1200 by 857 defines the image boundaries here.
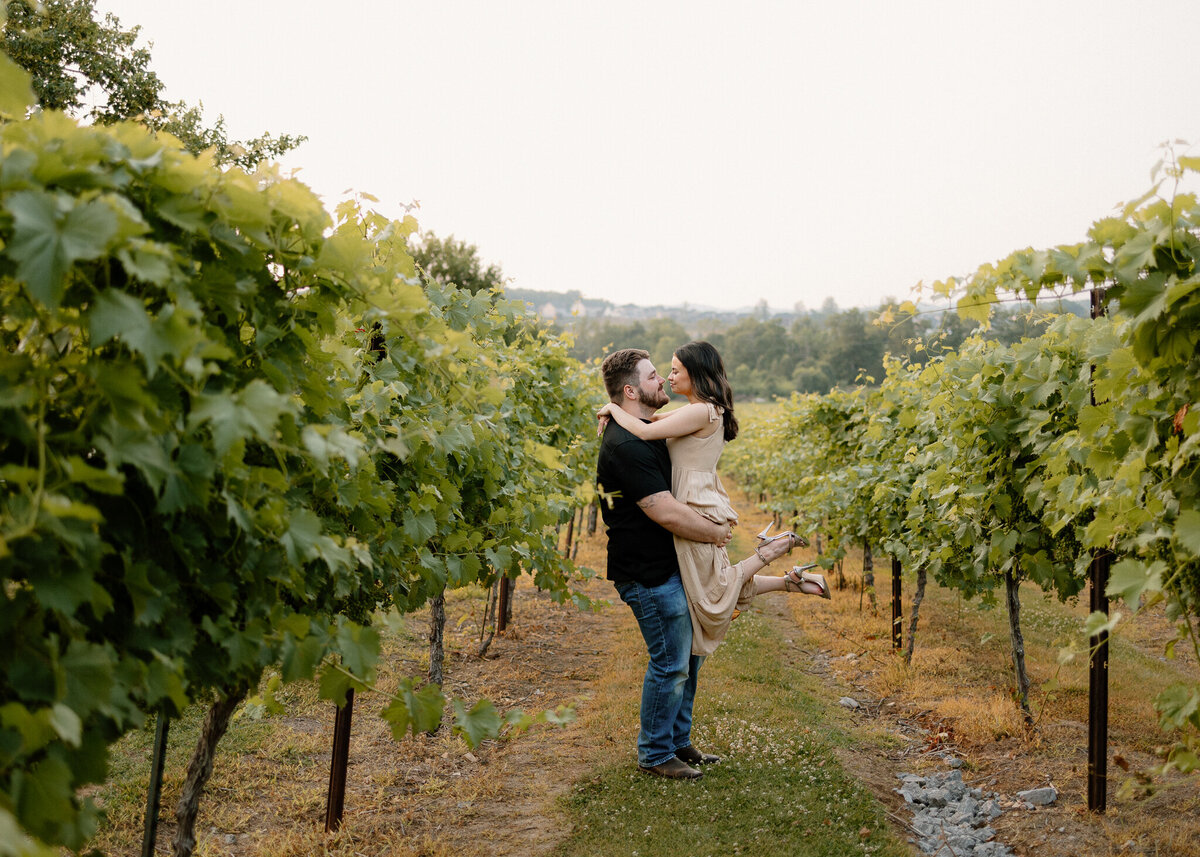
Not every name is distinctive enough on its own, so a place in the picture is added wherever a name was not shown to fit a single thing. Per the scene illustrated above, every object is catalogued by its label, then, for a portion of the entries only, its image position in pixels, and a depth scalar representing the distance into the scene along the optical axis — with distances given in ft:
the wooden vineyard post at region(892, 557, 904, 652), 23.62
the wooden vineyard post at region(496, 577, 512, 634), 25.29
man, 12.82
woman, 13.11
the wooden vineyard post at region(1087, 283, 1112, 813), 11.87
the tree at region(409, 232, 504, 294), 116.88
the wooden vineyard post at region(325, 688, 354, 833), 11.60
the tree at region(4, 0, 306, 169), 47.96
